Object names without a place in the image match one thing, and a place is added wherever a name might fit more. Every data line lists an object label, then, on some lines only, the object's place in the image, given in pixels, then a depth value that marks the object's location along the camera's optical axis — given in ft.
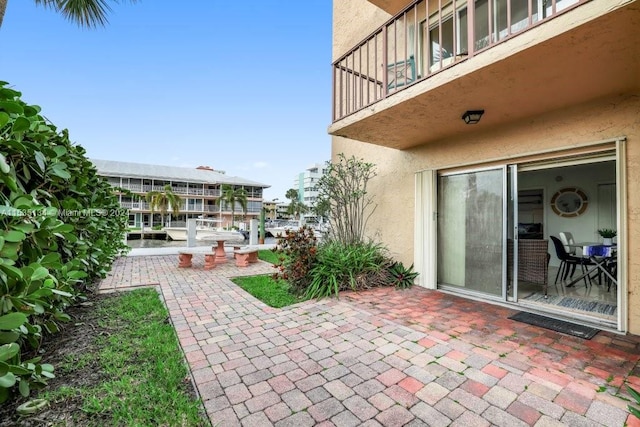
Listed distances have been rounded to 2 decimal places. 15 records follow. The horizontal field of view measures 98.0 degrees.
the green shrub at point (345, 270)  16.66
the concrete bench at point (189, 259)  24.86
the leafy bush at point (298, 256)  17.46
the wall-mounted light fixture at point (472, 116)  13.03
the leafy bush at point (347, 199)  21.62
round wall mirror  25.73
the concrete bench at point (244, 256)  26.32
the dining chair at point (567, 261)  19.15
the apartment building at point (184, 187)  130.21
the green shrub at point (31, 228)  4.68
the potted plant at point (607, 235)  17.86
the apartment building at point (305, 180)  254.22
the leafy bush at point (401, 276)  18.60
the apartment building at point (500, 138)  9.09
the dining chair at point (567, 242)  22.03
